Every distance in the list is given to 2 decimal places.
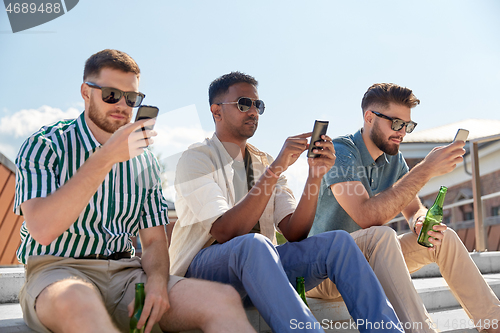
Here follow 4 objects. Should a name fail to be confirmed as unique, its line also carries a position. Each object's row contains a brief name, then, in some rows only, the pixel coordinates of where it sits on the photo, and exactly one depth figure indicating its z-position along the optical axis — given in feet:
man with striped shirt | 5.01
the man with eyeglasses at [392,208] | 7.06
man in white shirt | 5.77
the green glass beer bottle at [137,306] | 5.46
